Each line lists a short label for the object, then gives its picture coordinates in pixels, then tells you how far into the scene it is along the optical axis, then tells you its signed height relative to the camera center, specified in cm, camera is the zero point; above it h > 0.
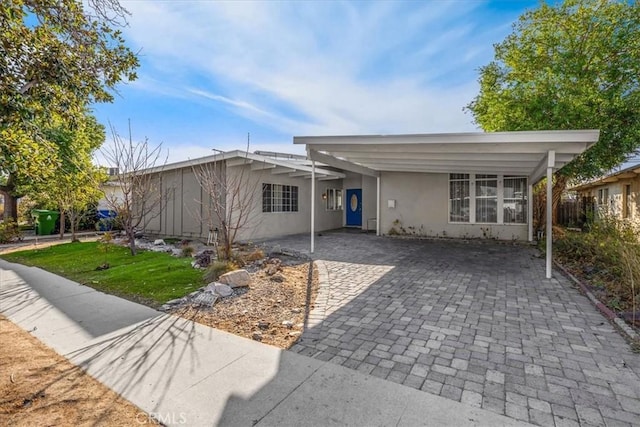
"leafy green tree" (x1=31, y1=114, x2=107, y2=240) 1135 +96
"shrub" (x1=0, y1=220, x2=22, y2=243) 1248 -82
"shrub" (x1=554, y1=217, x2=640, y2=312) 473 -88
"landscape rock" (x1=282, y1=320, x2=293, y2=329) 412 -144
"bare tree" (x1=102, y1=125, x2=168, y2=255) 901 +137
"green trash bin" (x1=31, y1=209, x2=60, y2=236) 1491 -44
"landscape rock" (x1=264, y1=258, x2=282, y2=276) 656 -117
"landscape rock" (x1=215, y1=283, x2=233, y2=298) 526 -128
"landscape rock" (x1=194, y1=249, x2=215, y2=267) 726 -108
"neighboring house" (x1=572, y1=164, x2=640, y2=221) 909 +109
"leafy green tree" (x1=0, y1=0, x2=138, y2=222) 342 +175
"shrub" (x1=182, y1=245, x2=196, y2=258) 870 -109
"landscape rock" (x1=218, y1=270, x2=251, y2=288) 559 -117
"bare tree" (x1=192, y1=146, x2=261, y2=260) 1072 +108
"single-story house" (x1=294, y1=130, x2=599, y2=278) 632 +124
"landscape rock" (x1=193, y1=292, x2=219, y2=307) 493 -136
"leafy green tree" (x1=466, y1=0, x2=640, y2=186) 895 +391
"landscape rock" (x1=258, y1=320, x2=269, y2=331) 408 -144
